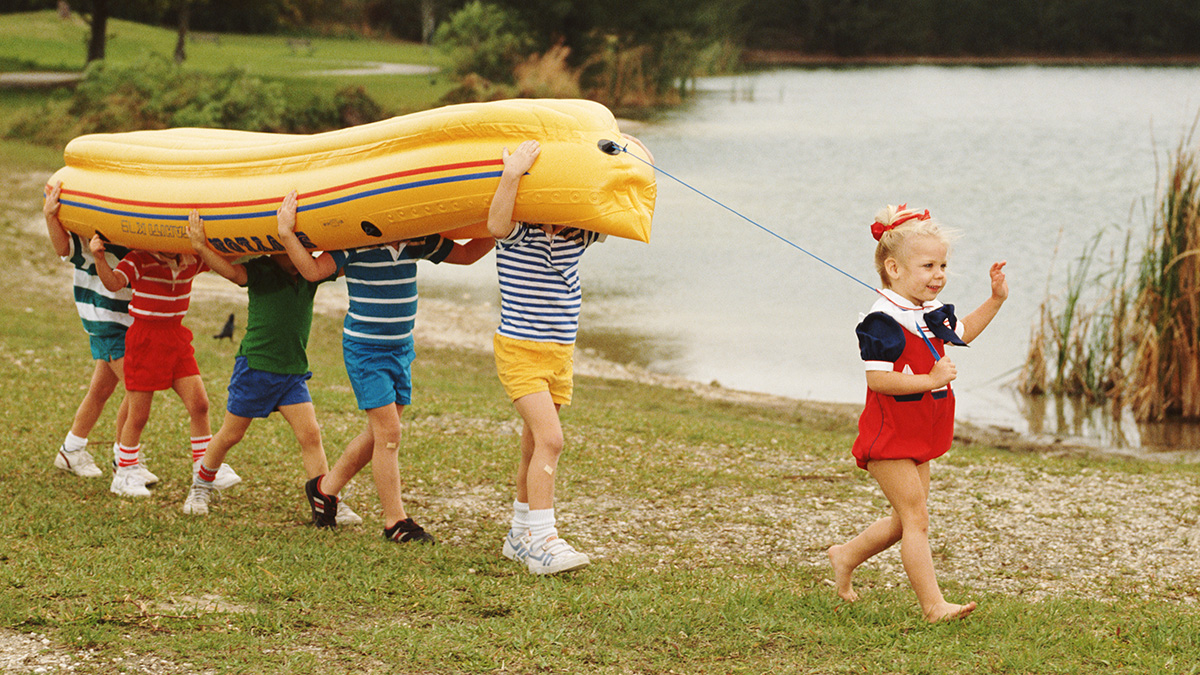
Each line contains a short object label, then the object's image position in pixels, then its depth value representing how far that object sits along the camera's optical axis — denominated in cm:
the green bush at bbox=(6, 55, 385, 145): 3014
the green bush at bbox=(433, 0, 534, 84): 4584
